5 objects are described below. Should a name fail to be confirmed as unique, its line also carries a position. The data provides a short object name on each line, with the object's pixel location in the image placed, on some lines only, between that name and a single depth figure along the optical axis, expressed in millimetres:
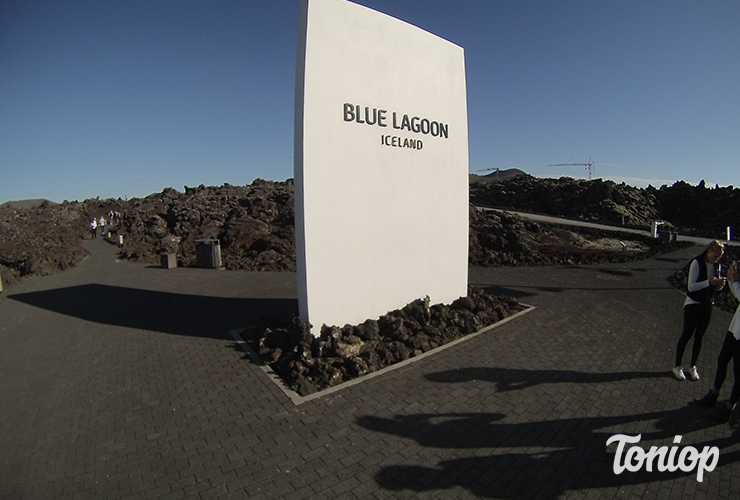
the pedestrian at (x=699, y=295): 5367
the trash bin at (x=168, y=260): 16156
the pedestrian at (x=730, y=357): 4668
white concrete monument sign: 6590
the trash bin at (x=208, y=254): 15977
